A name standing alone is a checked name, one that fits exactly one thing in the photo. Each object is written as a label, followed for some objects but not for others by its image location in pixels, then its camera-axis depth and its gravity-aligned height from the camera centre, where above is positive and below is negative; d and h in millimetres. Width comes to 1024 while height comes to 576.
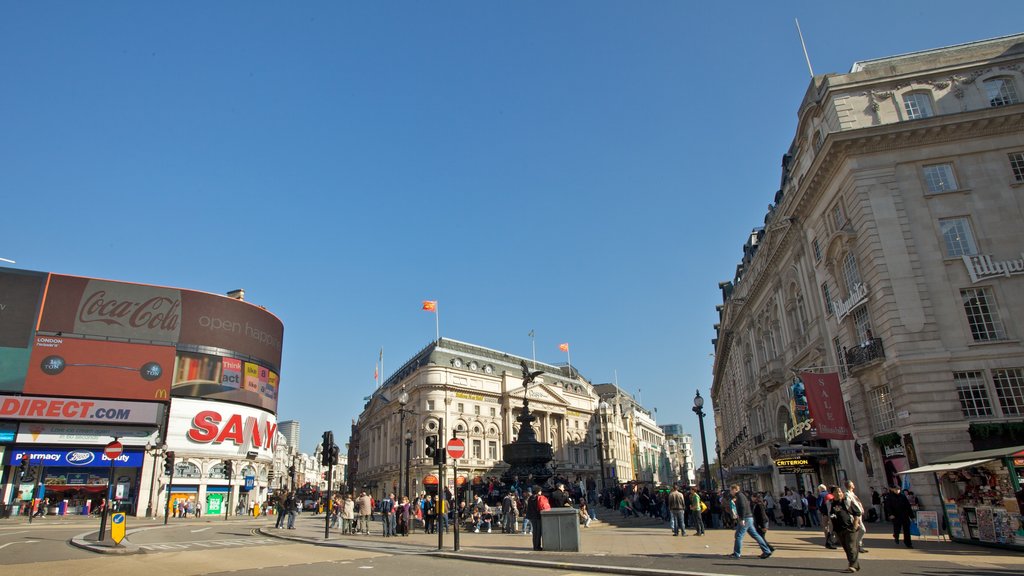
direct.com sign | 55688 +9276
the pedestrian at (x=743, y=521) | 13758 -1019
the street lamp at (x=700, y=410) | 23795 +2620
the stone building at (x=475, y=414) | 86750 +11444
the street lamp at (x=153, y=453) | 59219 +5098
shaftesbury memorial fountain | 30250 +1309
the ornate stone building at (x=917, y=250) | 22953 +8834
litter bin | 16250 -1126
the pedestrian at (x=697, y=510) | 21234 -1071
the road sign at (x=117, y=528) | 18344 -564
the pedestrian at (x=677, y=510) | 20984 -1035
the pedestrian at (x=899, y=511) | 15750 -1114
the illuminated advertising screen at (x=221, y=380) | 64625 +13354
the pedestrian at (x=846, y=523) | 11391 -985
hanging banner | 25906 +2744
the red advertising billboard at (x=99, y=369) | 57722 +13410
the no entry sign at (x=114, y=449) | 22172 +2133
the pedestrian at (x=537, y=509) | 16859 -650
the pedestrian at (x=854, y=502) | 12197 -641
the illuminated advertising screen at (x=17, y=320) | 56469 +17930
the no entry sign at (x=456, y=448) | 17853 +1249
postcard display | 13938 -1034
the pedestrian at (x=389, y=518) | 24109 -921
